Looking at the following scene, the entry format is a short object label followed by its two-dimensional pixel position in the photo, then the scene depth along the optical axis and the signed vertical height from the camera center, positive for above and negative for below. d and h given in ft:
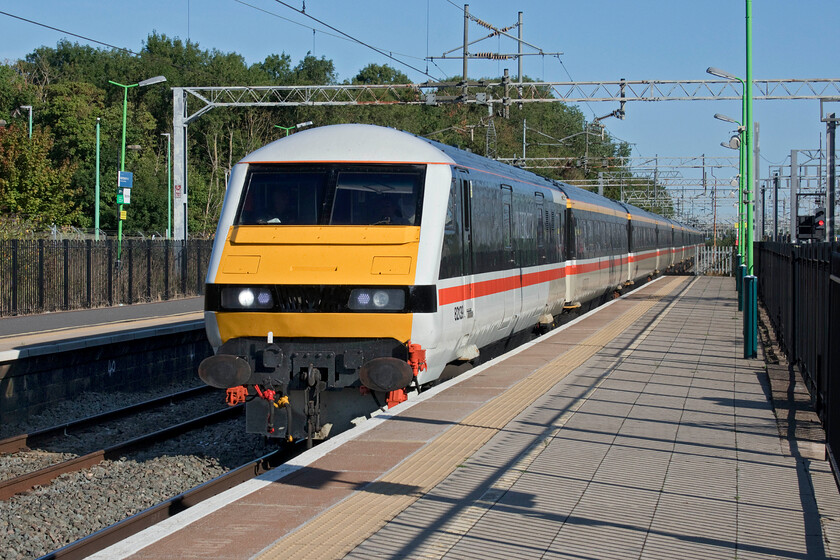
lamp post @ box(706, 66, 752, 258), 126.97 +6.33
